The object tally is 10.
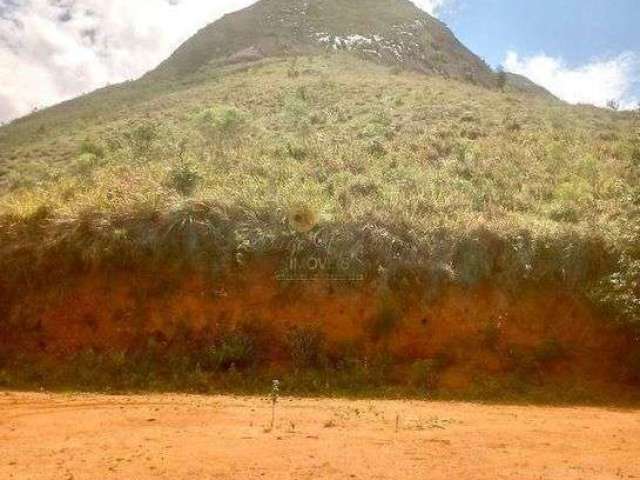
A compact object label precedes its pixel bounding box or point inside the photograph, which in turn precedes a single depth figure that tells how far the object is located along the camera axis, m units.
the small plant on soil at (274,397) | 7.18
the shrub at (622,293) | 9.16
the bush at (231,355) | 9.37
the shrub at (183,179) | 12.50
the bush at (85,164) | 17.42
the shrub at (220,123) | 20.64
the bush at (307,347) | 9.45
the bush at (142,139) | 19.08
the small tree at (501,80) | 39.38
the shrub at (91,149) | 20.33
